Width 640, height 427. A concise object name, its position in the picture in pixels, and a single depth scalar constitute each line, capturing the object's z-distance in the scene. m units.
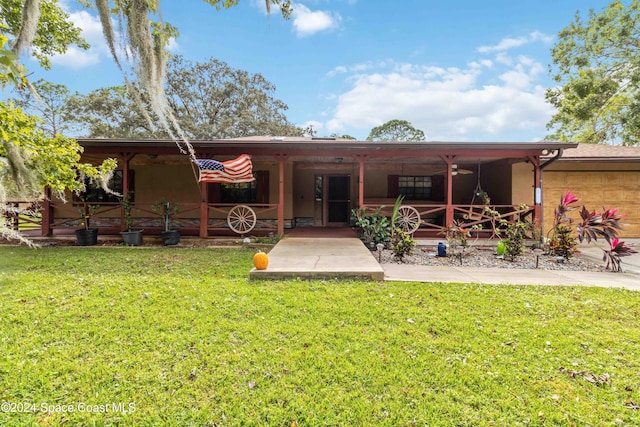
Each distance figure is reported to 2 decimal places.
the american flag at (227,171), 6.85
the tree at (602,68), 12.54
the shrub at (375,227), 7.10
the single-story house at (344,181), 7.54
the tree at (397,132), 33.91
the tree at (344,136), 32.67
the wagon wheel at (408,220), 7.54
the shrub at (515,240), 6.16
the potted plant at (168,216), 7.45
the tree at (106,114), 19.61
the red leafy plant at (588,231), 5.63
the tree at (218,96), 22.14
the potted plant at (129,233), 7.39
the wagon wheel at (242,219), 7.82
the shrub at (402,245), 6.01
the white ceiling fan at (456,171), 8.30
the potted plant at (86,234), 7.35
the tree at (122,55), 2.18
